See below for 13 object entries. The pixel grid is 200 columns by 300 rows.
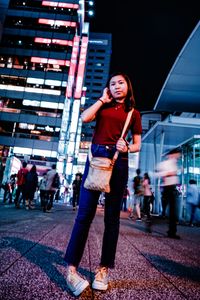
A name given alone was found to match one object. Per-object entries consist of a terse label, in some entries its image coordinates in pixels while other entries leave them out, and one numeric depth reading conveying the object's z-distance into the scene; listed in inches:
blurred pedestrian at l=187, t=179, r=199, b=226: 382.9
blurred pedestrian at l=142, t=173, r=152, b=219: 381.1
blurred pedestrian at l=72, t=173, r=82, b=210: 509.7
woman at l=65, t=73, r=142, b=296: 76.1
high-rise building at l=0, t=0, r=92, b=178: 1882.4
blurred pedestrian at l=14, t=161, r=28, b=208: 410.3
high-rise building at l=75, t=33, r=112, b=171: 3809.1
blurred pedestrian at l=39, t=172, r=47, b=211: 408.5
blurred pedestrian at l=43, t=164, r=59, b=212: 402.0
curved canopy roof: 465.1
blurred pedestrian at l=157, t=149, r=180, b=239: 236.2
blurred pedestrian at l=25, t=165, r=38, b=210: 410.6
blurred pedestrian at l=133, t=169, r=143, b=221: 401.1
